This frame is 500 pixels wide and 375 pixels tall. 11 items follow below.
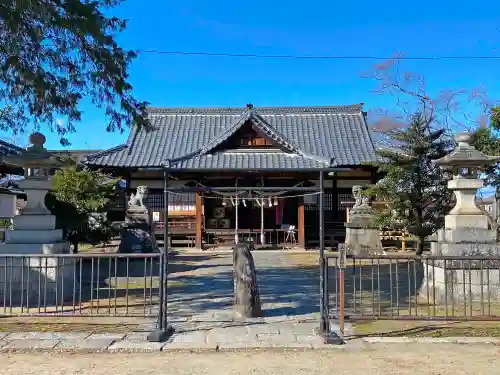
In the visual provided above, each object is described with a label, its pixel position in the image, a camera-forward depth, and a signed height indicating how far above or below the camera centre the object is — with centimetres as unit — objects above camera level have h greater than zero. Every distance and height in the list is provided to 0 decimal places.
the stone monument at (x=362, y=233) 1741 -67
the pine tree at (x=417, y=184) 1502 +95
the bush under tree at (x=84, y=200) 1431 +46
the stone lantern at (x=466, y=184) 933 +61
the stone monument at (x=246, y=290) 760 -119
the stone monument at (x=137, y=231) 1596 -54
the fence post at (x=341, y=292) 646 -106
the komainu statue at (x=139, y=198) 1672 +60
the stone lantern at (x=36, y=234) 891 -36
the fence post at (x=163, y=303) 649 -120
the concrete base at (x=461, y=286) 880 -132
